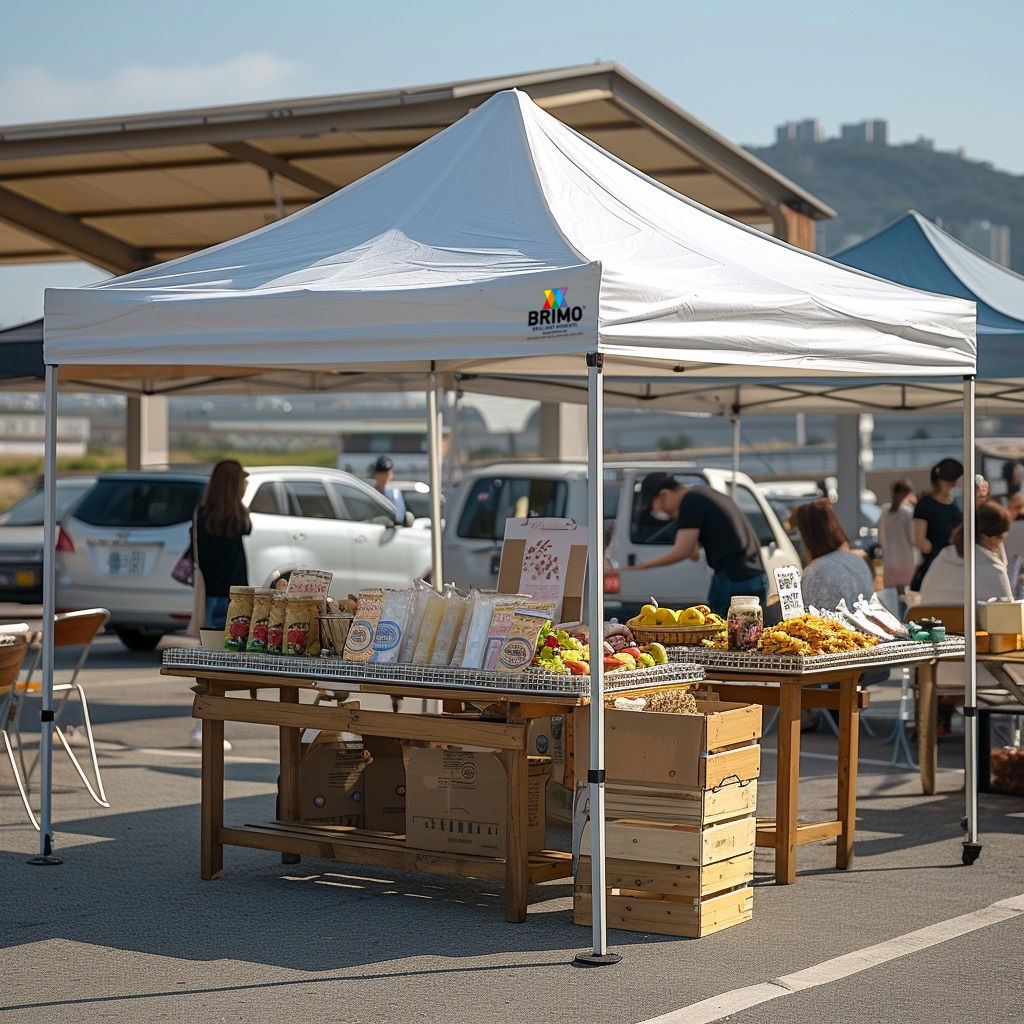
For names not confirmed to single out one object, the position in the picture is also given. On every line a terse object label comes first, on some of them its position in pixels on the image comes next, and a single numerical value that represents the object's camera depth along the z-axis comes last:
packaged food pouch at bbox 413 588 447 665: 6.42
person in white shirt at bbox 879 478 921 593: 13.89
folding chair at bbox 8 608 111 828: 8.62
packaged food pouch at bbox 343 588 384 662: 6.52
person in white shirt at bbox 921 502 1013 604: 9.52
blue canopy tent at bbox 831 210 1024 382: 10.45
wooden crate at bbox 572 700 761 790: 5.95
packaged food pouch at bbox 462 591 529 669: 6.25
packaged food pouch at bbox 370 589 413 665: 6.47
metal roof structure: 13.08
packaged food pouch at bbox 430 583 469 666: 6.39
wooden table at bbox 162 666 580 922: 6.12
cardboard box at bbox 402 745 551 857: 6.57
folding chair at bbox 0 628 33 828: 7.88
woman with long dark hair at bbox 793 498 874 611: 9.33
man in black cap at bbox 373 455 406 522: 17.44
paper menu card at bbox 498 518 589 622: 7.48
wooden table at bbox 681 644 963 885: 6.93
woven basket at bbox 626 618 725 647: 7.45
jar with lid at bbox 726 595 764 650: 7.18
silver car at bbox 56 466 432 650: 14.45
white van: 13.90
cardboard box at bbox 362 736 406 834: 7.41
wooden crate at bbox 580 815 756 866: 5.94
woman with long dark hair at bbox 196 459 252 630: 10.04
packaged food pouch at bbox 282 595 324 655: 6.77
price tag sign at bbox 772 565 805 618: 7.72
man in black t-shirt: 9.73
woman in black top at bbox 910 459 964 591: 11.59
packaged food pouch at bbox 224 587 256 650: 7.03
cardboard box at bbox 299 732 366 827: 7.35
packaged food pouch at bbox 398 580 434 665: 6.47
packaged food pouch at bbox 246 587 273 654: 6.91
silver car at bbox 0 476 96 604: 15.11
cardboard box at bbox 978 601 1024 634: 8.40
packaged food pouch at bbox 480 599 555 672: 6.17
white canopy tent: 5.80
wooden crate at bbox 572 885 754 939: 5.98
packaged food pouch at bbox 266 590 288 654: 6.84
